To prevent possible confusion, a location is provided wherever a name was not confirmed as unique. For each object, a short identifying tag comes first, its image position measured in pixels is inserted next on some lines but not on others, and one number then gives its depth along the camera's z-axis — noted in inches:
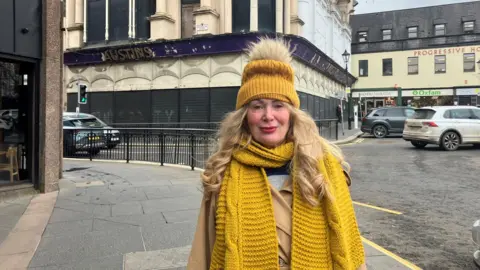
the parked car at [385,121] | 818.8
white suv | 551.8
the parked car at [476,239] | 148.2
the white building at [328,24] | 874.8
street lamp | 1014.3
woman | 66.0
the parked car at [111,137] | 496.4
